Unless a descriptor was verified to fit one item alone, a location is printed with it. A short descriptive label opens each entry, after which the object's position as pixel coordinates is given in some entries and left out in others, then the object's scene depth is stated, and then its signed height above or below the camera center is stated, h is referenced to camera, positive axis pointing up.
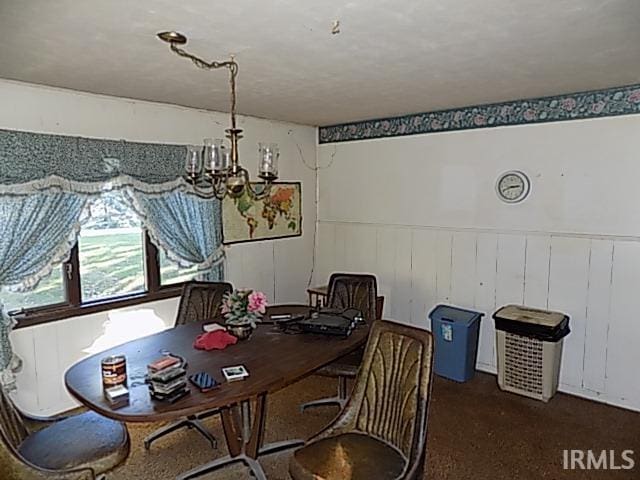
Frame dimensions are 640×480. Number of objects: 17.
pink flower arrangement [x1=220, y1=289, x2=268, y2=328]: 2.74 -0.65
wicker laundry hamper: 3.56 -1.19
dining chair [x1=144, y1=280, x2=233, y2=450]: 3.35 -0.76
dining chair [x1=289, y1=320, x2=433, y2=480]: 1.97 -1.04
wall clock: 3.88 +0.07
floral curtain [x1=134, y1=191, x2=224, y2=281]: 3.73 -0.27
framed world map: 4.41 -0.20
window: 3.27 -0.61
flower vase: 2.76 -0.80
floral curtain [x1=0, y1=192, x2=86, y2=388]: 2.97 -0.29
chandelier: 2.31 +0.15
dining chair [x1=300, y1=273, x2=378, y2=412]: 3.47 -0.80
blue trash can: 3.97 -1.25
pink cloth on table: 2.60 -0.82
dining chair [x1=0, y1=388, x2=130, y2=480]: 1.83 -1.12
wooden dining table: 1.96 -0.85
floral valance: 2.97 +0.22
